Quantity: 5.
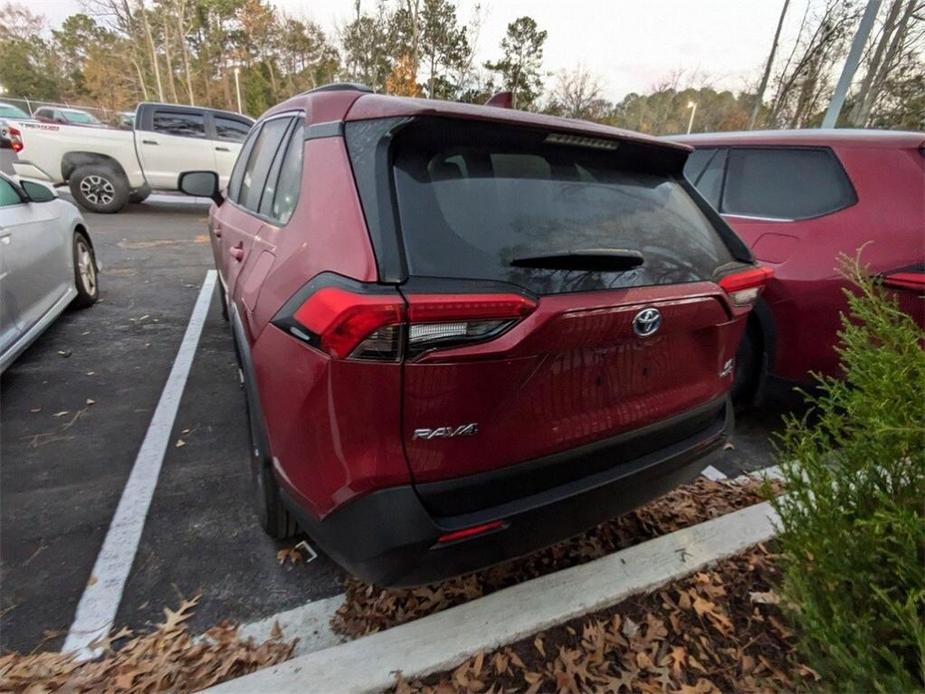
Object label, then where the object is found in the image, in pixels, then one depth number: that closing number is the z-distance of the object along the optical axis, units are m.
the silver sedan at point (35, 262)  3.34
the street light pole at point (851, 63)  8.08
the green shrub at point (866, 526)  1.20
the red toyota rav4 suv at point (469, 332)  1.28
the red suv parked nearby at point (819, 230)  2.51
